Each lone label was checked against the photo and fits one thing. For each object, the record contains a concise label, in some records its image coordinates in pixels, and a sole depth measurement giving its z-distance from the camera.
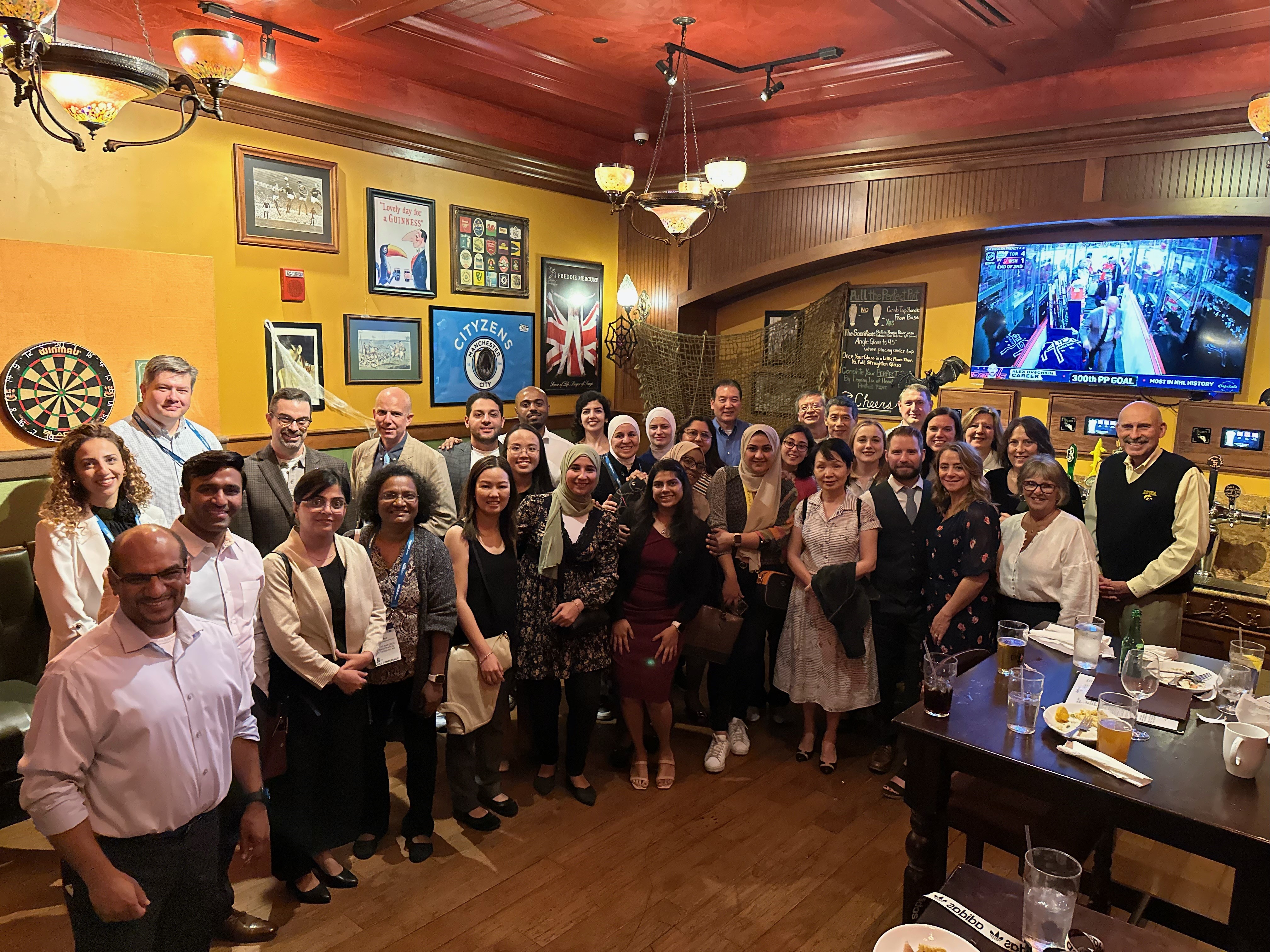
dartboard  4.09
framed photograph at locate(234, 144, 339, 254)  5.00
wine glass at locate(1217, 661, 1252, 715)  2.44
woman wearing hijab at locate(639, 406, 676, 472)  4.49
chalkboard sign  6.38
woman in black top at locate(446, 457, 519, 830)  3.21
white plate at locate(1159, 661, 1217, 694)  2.68
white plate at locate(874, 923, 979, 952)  1.61
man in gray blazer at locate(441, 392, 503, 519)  4.35
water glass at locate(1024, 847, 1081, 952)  1.56
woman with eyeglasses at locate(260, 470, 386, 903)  2.65
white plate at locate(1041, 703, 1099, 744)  2.32
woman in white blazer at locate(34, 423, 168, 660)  2.76
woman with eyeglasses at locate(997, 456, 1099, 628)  3.18
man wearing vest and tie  3.73
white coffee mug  2.10
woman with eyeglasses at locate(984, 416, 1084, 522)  3.90
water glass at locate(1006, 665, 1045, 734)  2.37
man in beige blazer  4.15
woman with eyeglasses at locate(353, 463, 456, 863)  2.92
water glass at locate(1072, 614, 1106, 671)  2.78
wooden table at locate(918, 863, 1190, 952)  1.63
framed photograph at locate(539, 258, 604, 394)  7.06
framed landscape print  5.68
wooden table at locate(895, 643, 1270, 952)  1.92
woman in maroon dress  3.59
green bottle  2.76
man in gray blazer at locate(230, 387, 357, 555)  3.66
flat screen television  5.09
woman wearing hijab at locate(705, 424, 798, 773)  3.91
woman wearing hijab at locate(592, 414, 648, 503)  4.28
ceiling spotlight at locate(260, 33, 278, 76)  4.82
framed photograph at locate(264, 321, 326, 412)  5.23
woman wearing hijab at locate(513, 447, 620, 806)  3.41
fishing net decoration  6.75
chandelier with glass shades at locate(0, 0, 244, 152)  2.27
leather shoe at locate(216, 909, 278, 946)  2.67
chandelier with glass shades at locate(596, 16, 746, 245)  4.77
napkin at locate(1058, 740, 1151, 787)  2.10
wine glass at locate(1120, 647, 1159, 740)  2.42
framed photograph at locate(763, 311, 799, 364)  6.83
